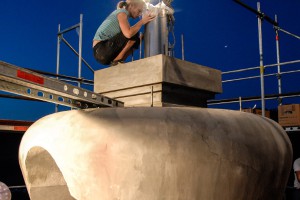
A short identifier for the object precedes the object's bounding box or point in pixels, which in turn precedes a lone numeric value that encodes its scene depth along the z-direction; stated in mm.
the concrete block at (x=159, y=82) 2082
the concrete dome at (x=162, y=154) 1329
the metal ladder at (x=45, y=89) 1528
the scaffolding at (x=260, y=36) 3203
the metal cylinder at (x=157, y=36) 2398
